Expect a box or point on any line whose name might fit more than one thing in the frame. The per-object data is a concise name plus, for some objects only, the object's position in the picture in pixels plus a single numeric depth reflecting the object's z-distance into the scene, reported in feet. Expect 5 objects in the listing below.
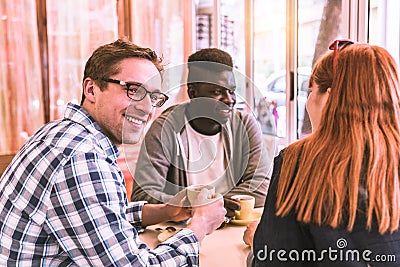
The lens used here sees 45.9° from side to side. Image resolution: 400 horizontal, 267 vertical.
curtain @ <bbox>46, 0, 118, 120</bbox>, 10.52
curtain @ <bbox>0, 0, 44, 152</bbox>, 9.95
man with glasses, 3.11
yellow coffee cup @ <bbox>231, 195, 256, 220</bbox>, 5.13
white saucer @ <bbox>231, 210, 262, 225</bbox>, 5.07
